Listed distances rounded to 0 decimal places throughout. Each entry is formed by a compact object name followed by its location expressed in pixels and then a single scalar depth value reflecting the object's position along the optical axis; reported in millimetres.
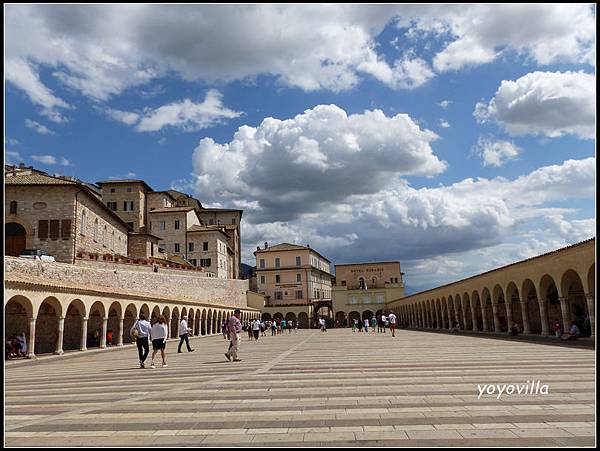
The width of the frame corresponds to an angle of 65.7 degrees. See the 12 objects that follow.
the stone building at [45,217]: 36906
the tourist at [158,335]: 13742
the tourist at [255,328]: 29678
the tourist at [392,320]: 29628
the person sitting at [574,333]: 20247
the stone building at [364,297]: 74125
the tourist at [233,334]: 14812
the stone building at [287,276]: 80000
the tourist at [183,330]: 18603
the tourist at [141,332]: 13488
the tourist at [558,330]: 21828
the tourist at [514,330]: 26312
